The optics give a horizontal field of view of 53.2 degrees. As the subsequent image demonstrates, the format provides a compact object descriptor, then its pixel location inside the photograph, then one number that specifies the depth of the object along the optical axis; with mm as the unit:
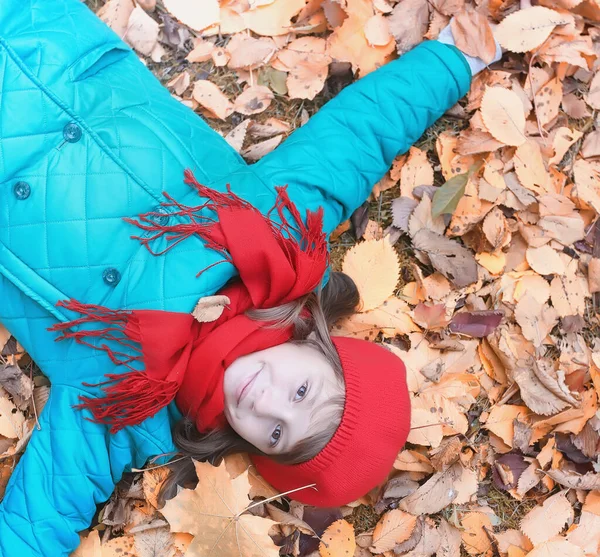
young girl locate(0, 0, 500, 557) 1795
